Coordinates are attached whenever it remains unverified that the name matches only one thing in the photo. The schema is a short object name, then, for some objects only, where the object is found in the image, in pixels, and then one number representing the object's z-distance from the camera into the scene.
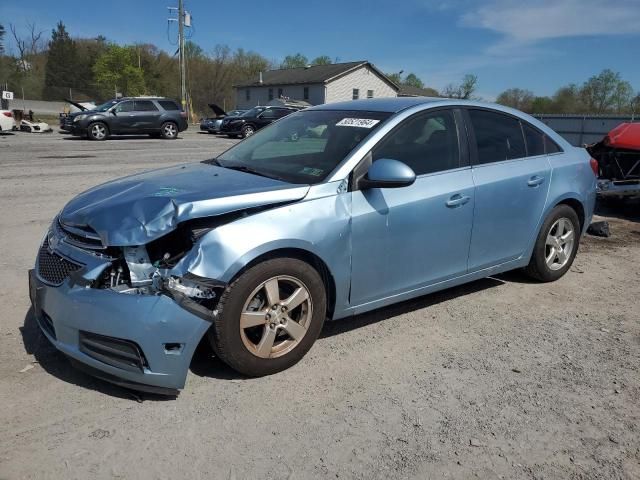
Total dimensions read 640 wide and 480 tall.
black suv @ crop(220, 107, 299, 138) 26.97
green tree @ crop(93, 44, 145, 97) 60.59
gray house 52.84
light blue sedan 2.94
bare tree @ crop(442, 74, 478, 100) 67.57
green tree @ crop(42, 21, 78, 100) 68.69
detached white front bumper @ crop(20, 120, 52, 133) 24.20
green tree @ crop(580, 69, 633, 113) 56.88
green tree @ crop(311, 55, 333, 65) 90.52
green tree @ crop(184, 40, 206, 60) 74.22
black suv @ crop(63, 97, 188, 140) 21.11
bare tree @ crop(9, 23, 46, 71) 75.69
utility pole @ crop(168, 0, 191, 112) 39.91
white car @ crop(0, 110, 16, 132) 21.11
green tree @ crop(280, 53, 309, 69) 92.44
